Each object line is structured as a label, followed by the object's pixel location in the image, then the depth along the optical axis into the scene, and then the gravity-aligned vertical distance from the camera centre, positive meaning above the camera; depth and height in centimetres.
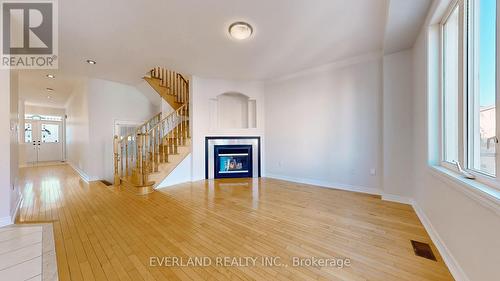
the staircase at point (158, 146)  449 -16
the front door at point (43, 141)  930 -3
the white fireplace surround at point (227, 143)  543 -21
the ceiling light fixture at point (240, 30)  309 +178
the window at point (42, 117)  934 +115
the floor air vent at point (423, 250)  185 -111
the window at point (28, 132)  922 +39
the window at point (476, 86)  134 +41
